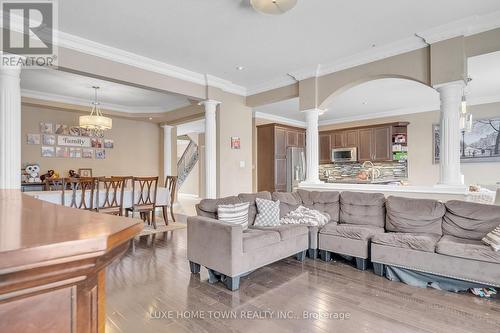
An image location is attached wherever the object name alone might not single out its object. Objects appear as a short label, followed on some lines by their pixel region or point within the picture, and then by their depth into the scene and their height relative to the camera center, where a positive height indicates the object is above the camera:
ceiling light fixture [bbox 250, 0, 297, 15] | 2.65 +1.57
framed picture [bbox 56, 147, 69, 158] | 6.34 +0.38
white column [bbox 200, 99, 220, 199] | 5.14 +0.33
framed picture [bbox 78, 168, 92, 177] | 6.60 -0.09
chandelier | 5.13 +0.86
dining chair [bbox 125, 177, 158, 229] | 4.91 -0.55
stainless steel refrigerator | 7.74 -0.03
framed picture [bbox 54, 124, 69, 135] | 6.39 +0.91
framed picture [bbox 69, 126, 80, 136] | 6.59 +0.90
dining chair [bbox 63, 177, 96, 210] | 4.15 -0.39
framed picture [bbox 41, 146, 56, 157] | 6.15 +0.39
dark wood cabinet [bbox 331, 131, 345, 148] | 8.48 +0.85
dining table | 4.02 -0.45
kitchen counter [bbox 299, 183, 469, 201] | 3.44 -0.33
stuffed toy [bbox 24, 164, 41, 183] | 5.80 -0.09
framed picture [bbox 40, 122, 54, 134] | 6.18 +0.91
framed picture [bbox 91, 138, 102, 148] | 6.90 +0.65
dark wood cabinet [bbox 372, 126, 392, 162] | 7.55 +0.63
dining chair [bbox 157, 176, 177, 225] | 5.52 -0.41
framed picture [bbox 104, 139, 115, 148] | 7.14 +0.65
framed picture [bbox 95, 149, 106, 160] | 6.96 +0.36
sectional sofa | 2.63 -0.78
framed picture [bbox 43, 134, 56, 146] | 6.19 +0.66
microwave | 8.15 +0.37
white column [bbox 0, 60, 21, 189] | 3.16 +0.47
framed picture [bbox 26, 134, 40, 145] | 5.96 +0.64
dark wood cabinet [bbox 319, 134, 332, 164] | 8.83 +0.61
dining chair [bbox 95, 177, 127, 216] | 4.46 -0.48
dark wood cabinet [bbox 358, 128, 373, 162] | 7.89 +0.64
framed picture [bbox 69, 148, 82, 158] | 6.54 +0.38
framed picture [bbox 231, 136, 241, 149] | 5.50 +0.50
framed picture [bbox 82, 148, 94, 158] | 6.75 +0.37
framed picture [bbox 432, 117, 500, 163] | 6.09 +0.54
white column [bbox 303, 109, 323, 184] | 4.80 +0.35
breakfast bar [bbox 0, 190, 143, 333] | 0.40 -0.16
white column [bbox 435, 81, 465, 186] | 3.42 +0.41
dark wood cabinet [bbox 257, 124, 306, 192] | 7.45 +0.36
